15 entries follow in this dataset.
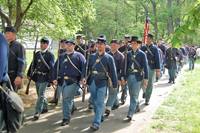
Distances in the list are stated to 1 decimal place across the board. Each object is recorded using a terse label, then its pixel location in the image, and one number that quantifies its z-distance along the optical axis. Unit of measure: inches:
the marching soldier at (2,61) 118.0
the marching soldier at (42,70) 245.8
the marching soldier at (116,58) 288.2
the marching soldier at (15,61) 204.2
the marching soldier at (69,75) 223.9
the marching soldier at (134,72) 240.4
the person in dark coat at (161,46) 517.3
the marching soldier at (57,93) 255.2
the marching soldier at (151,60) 302.9
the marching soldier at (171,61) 485.7
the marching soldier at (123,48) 345.8
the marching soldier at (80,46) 361.3
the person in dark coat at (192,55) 700.7
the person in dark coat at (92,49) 286.1
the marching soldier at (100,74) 213.2
